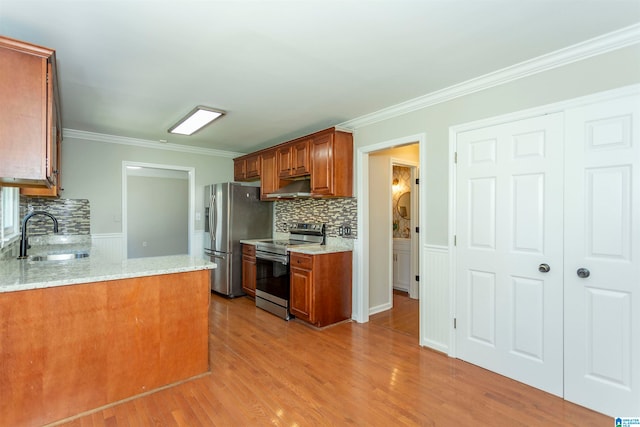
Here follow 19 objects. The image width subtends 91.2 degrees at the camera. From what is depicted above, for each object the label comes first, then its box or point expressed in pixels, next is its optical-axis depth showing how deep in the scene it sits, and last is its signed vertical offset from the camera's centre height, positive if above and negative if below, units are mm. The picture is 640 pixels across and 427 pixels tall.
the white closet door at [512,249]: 2242 -283
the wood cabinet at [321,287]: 3479 -851
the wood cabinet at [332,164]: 3621 +579
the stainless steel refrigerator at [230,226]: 4762 -203
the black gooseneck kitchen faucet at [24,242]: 2525 -241
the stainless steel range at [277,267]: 3840 -701
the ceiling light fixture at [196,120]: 3320 +1075
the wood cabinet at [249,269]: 4586 -843
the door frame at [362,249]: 3715 -428
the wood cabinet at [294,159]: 3938 +714
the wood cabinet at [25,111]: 1729 +581
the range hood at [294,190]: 4035 +304
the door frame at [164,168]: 4605 +300
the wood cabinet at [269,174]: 4473 +573
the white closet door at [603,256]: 1915 -277
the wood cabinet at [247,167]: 4910 +758
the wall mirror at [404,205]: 5270 +140
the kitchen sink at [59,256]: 2867 -420
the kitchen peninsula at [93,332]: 1802 -779
